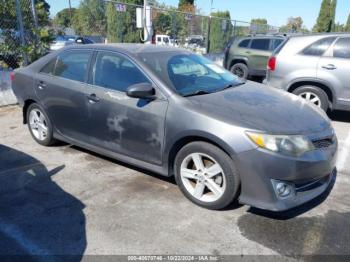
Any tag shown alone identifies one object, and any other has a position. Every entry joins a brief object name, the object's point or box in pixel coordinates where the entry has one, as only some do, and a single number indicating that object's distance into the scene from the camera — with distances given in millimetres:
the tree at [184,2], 47938
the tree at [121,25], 14227
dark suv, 12562
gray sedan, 3189
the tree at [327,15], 47188
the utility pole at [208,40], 18889
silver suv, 6719
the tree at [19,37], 8344
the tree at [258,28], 25062
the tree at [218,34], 19922
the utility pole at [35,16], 8821
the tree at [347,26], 50372
